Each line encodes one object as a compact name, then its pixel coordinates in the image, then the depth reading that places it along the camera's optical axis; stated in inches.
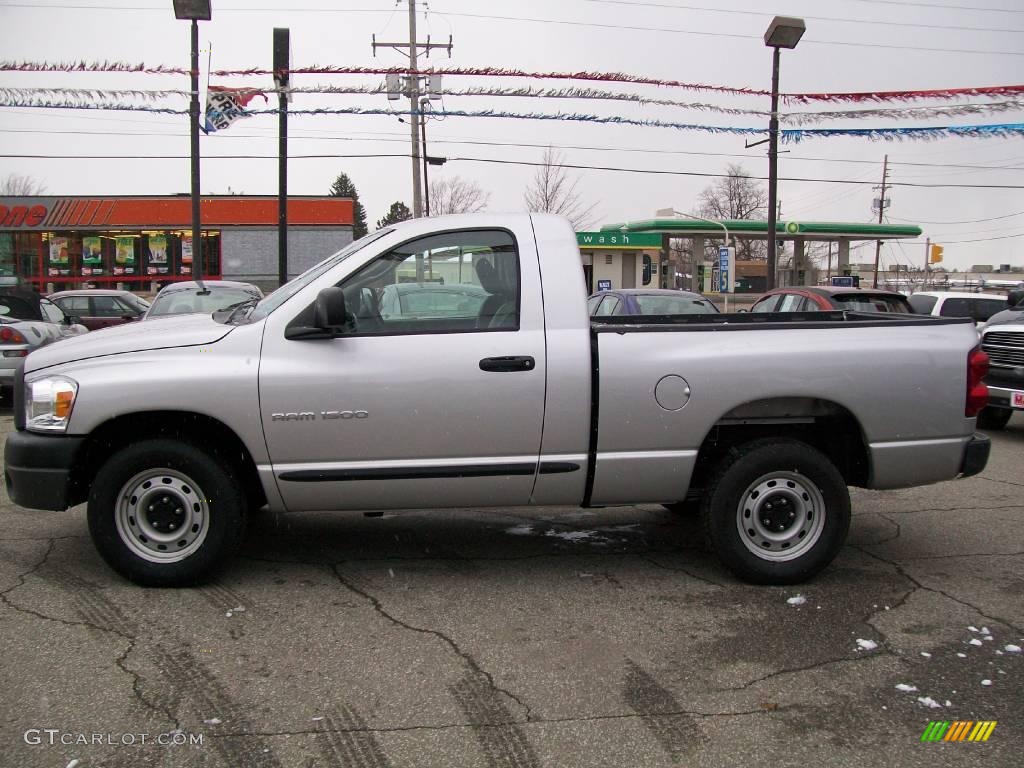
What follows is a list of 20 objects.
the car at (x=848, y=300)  421.1
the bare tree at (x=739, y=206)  2945.4
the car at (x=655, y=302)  484.7
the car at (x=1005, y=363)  361.1
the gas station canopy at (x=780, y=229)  1695.4
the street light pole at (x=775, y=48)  680.4
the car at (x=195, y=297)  465.7
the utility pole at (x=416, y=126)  1071.6
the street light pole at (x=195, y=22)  586.2
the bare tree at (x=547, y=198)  1768.0
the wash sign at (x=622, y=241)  1564.7
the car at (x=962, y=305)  535.8
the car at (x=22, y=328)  428.1
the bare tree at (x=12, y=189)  2487.9
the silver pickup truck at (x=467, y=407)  165.0
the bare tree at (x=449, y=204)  1771.7
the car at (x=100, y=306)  791.1
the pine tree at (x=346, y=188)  3236.5
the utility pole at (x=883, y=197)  2465.1
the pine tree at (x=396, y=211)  2561.3
